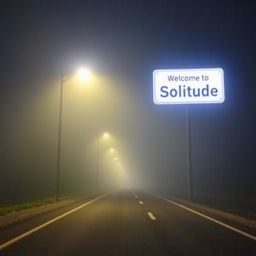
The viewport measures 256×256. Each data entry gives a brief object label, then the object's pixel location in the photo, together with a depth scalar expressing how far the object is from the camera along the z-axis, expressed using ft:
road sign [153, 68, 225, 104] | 123.24
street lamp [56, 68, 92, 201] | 115.44
